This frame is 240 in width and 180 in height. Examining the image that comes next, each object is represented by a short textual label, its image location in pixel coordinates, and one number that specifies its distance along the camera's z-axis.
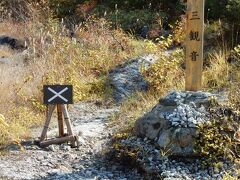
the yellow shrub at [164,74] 7.28
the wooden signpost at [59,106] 5.39
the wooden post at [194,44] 5.18
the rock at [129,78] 7.69
